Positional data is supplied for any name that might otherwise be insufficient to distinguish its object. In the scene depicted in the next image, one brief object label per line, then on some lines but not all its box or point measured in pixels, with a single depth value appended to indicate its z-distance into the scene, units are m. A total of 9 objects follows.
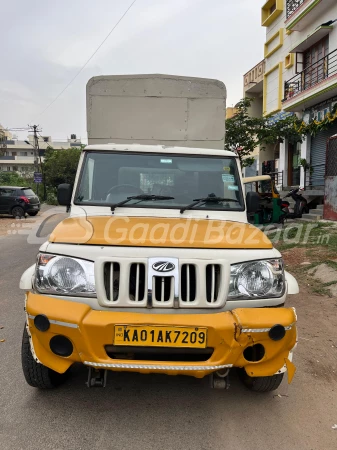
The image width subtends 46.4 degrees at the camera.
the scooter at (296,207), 13.48
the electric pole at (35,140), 42.06
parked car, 21.31
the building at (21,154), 74.12
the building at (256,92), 24.72
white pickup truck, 2.38
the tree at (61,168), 44.25
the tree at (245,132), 14.05
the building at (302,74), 15.83
